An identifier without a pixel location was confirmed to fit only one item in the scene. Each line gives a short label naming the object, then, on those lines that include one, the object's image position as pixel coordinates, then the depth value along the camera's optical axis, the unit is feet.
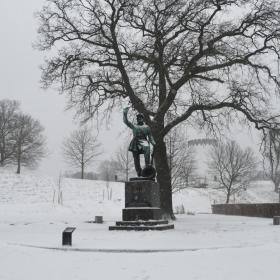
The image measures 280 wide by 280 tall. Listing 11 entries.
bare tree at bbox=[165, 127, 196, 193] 147.56
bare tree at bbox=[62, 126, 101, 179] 224.33
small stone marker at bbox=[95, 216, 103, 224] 80.75
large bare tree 80.18
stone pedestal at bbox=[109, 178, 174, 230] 59.88
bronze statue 64.34
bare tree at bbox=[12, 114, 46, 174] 203.51
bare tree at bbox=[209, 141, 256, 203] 197.67
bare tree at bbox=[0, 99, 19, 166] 202.90
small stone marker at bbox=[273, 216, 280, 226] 73.83
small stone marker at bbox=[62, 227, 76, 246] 44.32
